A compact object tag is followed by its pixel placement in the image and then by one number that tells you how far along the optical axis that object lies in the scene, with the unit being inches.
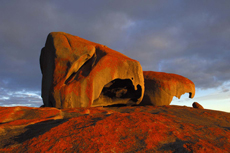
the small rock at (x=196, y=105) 557.6
